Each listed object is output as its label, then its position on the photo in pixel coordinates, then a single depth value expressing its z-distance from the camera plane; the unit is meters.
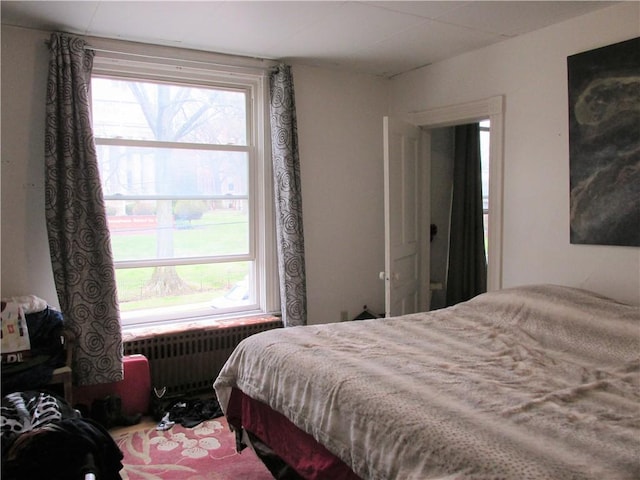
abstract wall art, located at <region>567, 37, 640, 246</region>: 2.68
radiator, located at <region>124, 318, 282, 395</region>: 3.51
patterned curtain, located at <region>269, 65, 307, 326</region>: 3.79
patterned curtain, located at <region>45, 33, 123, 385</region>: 3.08
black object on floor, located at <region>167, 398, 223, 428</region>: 3.22
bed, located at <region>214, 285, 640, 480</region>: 1.41
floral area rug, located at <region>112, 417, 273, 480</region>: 2.60
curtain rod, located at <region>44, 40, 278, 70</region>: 3.29
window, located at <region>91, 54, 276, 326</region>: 3.54
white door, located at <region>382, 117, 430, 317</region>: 3.63
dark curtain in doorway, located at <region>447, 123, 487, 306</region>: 4.75
